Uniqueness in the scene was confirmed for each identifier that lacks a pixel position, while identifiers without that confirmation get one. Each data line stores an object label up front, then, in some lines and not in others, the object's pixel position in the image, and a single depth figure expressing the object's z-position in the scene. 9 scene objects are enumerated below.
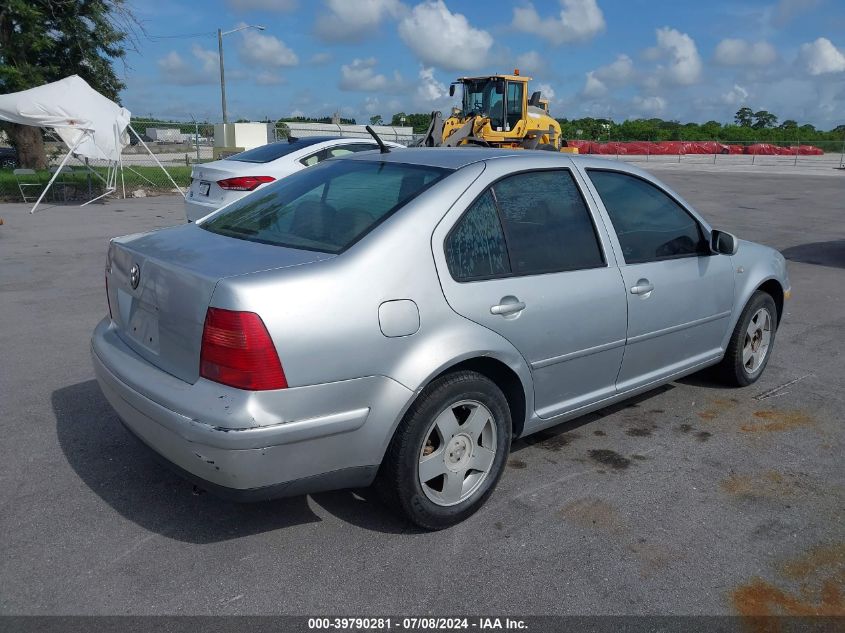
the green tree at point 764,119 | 82.19
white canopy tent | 15.53
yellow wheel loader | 22.67
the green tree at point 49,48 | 21.03
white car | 8.98
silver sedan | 2.77
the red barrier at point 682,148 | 46.12
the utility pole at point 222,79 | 32.31
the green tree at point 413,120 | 56.69
